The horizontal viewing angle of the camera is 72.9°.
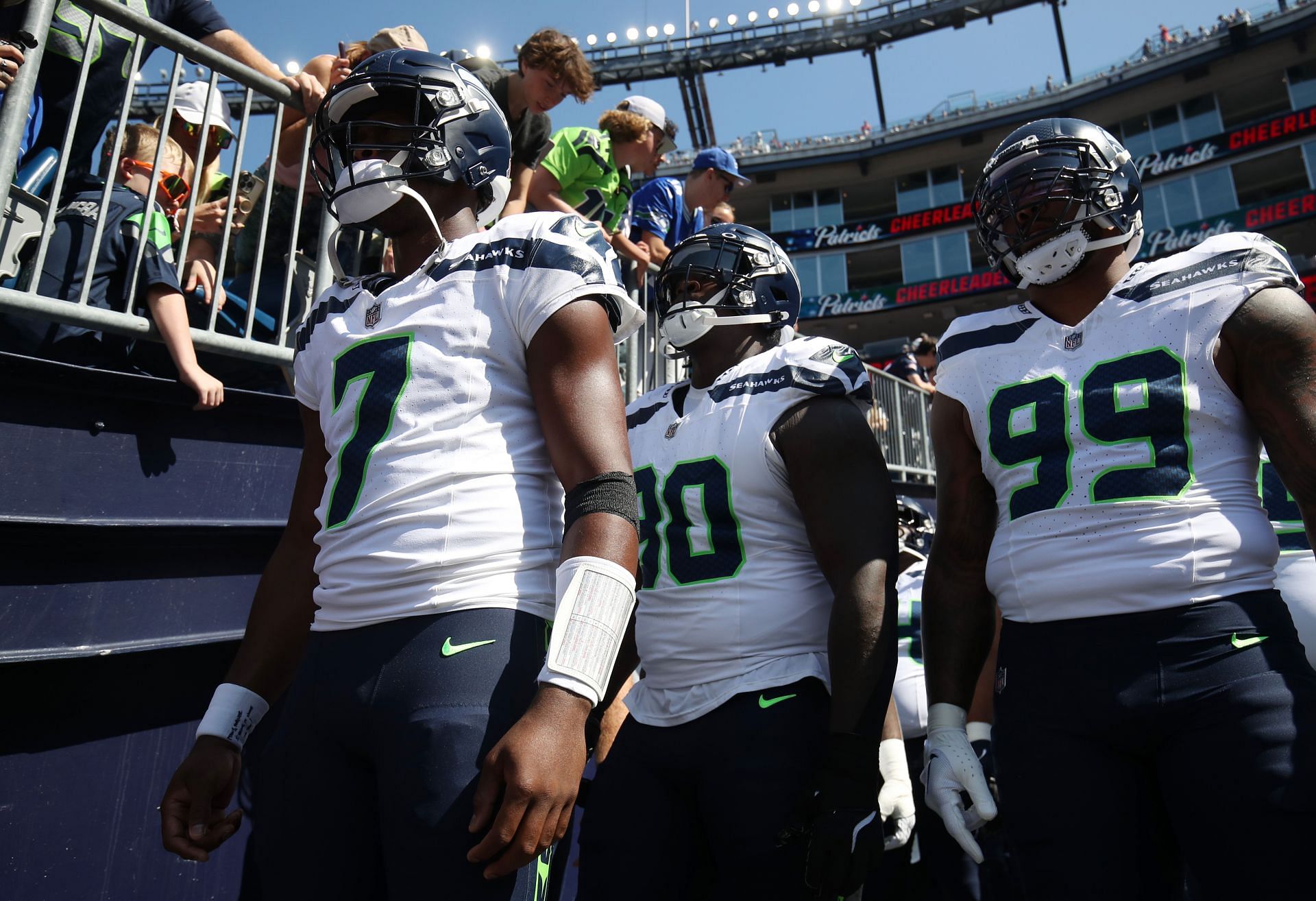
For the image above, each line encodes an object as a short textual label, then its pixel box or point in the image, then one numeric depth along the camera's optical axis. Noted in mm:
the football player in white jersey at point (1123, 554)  1883
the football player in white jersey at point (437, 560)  1419
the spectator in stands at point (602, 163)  5363
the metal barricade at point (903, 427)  9672
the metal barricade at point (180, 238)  2893
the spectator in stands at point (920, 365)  10930
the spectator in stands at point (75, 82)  3227
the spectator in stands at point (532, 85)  4621
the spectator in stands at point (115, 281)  3107
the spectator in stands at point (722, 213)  6719
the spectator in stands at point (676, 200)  6227
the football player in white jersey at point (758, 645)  2160
